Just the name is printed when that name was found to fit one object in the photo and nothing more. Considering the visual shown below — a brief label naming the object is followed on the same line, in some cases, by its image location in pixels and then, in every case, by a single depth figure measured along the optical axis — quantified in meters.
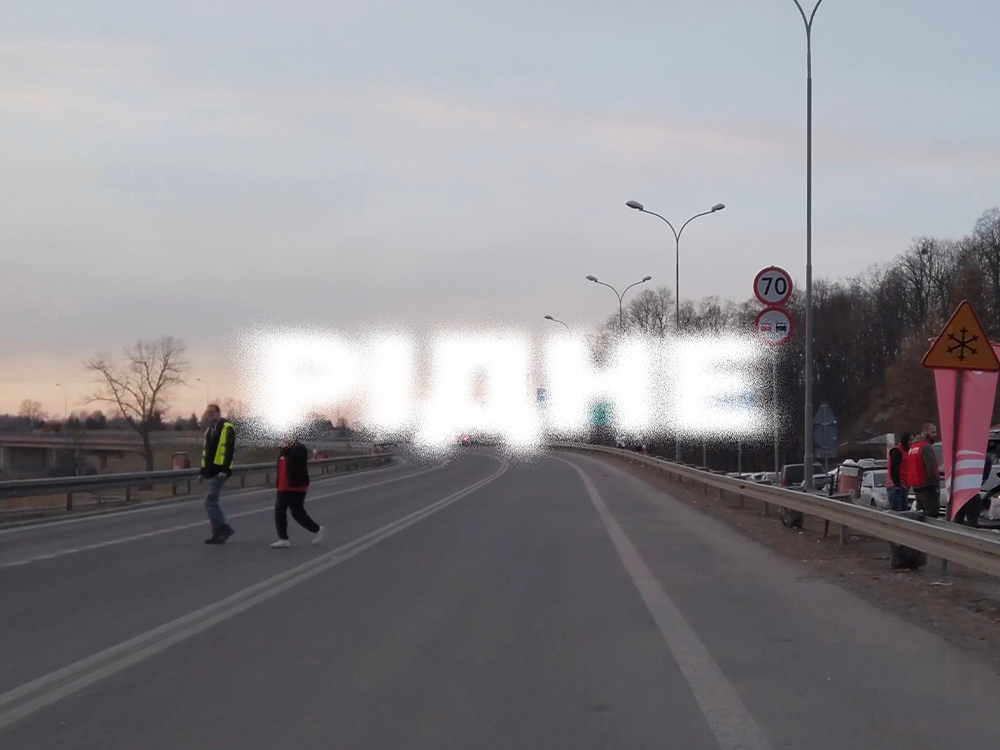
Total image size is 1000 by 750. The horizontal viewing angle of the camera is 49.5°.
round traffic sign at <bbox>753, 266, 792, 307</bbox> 20.56
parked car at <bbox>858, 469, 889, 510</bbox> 30.23
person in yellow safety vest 14.69
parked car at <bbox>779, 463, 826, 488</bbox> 24.22
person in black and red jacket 14.69
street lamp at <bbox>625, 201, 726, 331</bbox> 44.47
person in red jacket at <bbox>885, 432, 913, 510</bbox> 18.14
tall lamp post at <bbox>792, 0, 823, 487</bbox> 21.76
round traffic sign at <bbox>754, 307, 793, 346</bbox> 20.45
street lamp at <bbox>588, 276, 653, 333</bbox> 65.88
